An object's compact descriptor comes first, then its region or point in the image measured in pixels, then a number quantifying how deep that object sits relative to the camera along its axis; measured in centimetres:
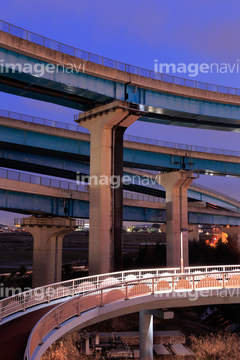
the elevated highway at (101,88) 2534
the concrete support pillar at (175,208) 4688
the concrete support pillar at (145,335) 2331
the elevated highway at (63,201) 3725
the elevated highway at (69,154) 3519
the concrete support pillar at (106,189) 2873
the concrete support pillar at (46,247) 4397
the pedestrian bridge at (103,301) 1447
